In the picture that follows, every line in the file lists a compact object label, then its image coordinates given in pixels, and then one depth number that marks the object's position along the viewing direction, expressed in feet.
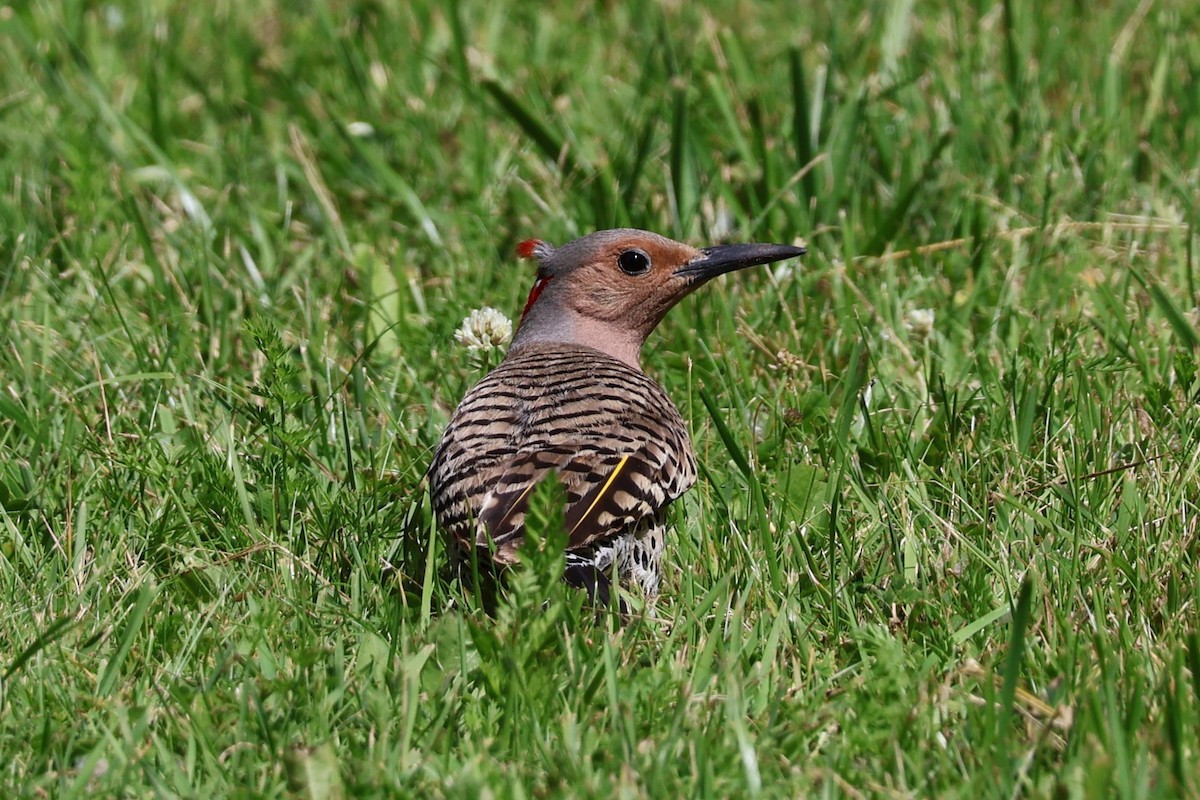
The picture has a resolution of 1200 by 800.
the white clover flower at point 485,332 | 29.63
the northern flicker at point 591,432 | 23.13
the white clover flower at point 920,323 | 30.73
